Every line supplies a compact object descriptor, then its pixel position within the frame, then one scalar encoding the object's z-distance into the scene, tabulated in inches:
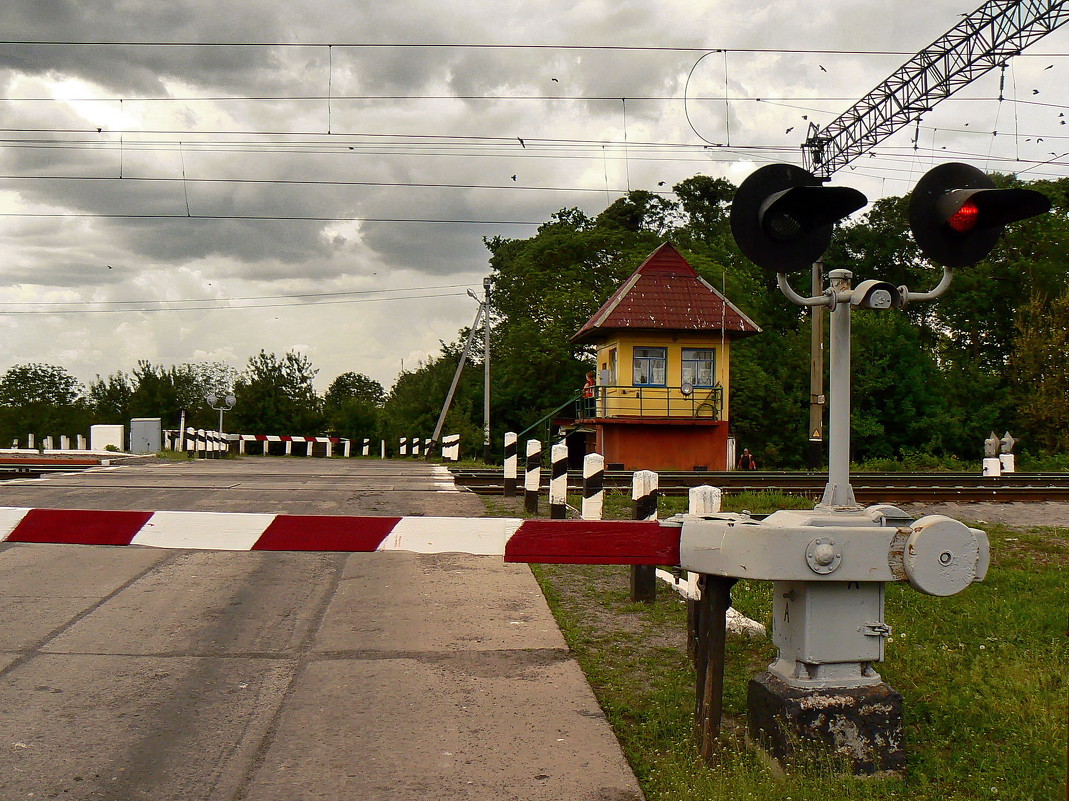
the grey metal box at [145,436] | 1608.0
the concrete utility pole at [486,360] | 1469.0
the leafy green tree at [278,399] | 2025.1
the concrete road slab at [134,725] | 154.1
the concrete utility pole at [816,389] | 1039.0
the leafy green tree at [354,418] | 2087.8
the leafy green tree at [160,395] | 2123.5
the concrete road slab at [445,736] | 153.5
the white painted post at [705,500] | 245.1
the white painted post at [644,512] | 294.8
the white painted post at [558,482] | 436.5
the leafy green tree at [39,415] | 2101.4
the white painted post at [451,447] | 1310.8
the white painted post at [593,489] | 380.5
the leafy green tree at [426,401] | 1996.8
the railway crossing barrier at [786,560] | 151.5
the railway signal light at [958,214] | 181.5
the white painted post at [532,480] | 519.5
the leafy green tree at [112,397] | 2148.1
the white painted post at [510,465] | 602.2
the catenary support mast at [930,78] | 780.0
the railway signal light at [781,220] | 177.8
